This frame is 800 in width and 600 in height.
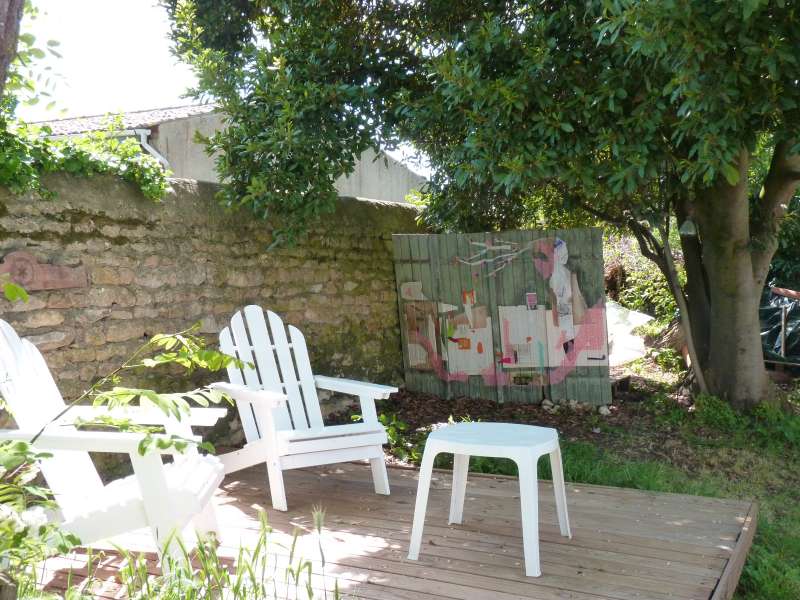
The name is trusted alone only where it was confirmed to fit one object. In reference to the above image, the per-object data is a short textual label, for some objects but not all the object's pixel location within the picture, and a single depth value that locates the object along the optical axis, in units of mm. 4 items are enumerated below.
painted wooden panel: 5262
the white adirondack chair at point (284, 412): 3271
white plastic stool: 2531
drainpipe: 9189
